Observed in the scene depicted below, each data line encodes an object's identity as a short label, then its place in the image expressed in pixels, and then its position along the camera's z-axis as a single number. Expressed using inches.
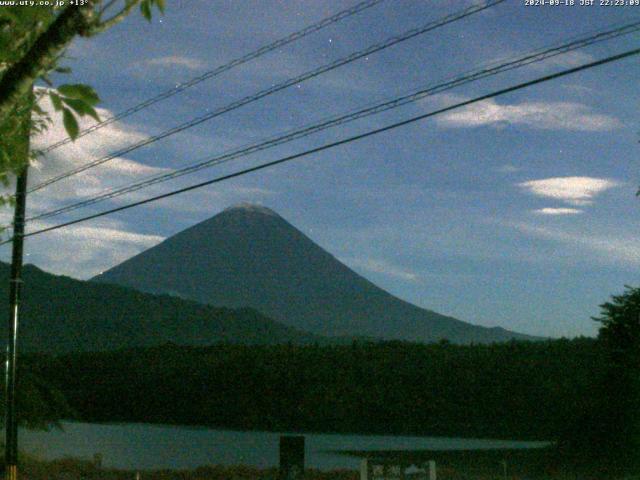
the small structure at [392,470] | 550.3
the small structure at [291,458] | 658.2
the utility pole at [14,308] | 889.5
